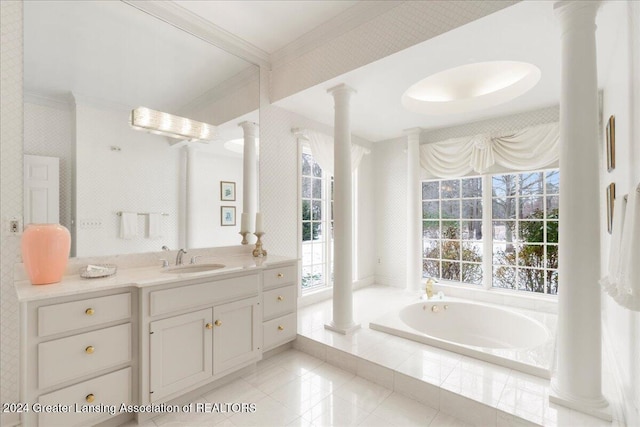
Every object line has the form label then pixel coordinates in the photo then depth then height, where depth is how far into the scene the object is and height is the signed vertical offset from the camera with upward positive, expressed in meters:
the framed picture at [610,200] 2.15 +0.11
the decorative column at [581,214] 1.61 +0.00
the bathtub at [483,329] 2.17 -1.12
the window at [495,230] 3.47 -0.21
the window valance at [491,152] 3.27 +0.79
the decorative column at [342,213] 2.82 +0.01
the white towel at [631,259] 0.93 -0.15
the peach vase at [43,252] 1.57 -0.21
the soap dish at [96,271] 1.78 -0.36
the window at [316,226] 3.84 -0.15
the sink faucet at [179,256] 2.37 -0.35
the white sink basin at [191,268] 2.22 -0.44
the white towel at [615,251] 1.11 -0.16
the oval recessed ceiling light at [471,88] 2.99 +1.50
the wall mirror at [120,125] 1.86 +0.64
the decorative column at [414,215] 4.23 -0.01
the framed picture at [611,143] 2.12 +0.54
